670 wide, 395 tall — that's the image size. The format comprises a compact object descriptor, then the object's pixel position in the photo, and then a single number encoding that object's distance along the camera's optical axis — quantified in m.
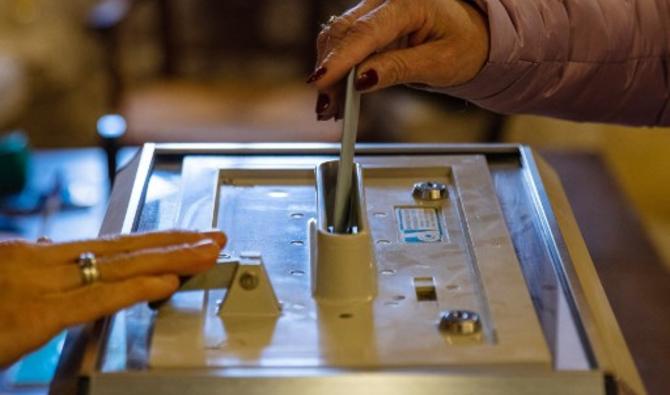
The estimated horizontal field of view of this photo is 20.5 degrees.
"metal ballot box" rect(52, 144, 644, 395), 1.21
